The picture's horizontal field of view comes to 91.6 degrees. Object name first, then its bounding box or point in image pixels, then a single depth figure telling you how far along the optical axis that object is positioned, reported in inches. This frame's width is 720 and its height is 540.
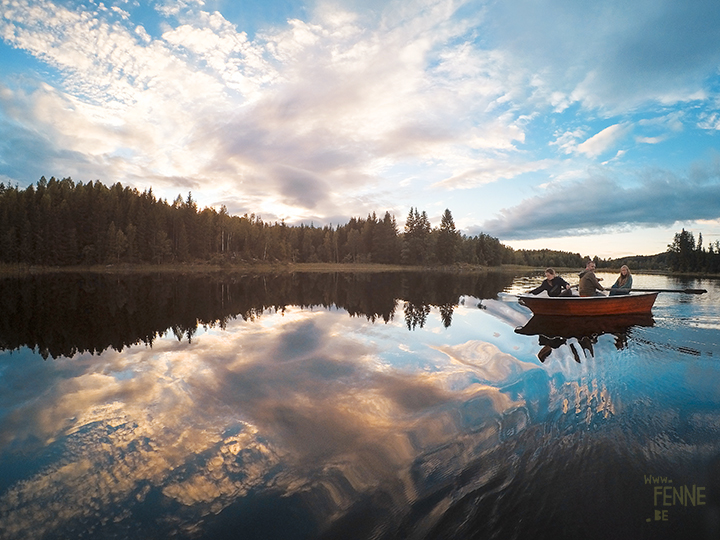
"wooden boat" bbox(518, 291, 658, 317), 700.7
